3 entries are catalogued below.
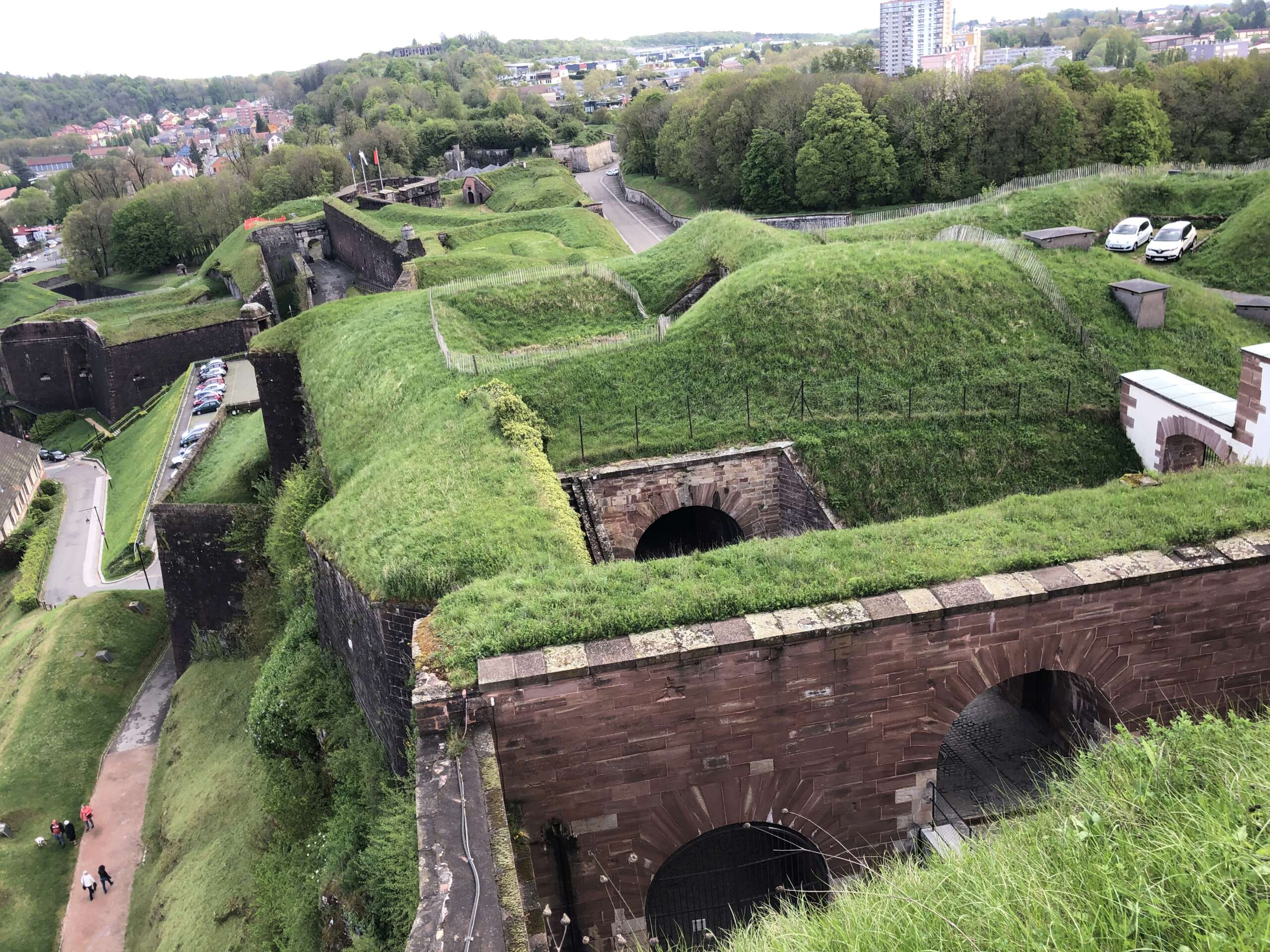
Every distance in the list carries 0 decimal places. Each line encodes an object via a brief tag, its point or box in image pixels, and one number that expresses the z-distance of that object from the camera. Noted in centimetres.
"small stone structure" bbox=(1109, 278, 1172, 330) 2147
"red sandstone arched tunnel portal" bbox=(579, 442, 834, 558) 1898
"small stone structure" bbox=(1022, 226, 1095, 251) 2427
